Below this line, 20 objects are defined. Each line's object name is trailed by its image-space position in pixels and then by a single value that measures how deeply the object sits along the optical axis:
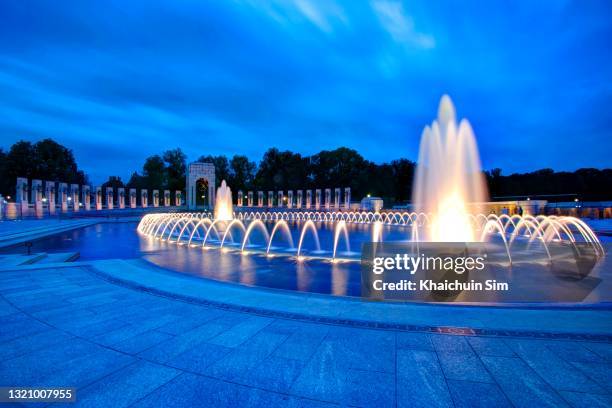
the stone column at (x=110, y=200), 48.42
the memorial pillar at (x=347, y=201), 56.03
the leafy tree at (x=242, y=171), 91.62
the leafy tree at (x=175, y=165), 92.01
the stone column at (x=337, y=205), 58.46
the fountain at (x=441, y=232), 13.76
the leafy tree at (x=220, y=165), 91.38
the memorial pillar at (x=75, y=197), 44.76
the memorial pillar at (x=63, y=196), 41.85
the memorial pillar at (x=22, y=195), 36.78
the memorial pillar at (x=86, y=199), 46.72
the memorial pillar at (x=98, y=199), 48.53
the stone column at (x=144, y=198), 55.69
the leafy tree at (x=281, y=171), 81.38
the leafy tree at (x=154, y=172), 88.56
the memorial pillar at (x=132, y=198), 53.08
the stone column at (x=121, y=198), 51.84
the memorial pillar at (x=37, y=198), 40.09
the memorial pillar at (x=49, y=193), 39.55
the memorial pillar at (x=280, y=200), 67.69
